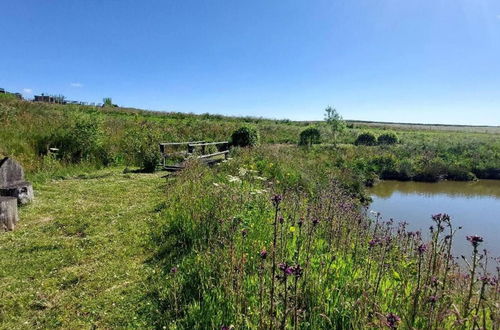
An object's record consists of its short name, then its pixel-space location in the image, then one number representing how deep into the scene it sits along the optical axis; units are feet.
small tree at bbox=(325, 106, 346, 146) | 111.04
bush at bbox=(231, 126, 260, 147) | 70.54
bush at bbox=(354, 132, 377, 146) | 119.27
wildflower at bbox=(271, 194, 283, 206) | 7.58
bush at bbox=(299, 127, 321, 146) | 111.65
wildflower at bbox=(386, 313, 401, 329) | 4.91
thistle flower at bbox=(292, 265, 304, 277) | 5.69
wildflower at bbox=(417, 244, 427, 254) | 6.87
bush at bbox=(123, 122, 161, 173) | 43.88
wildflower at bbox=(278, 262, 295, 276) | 5.81
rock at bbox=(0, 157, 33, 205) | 24.59
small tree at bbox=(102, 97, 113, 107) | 167.14
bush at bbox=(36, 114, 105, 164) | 45.72
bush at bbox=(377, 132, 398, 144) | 122.72
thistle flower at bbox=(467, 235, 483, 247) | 5.79
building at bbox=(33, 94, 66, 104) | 128.20
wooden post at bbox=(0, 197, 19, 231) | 19.89
